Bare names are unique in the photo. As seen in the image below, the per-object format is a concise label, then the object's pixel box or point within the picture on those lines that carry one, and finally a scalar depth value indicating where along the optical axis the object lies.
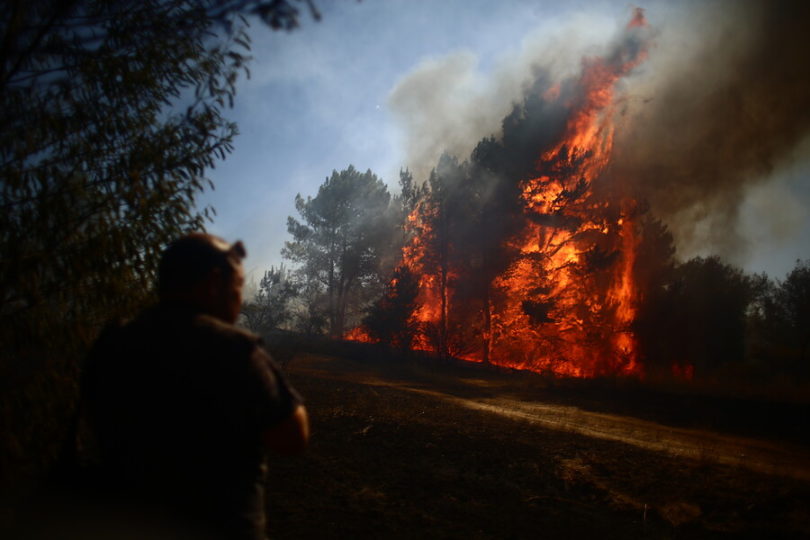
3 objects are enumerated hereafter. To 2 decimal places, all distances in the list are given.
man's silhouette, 1.57
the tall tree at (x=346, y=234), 43.75
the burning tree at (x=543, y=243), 26.56
